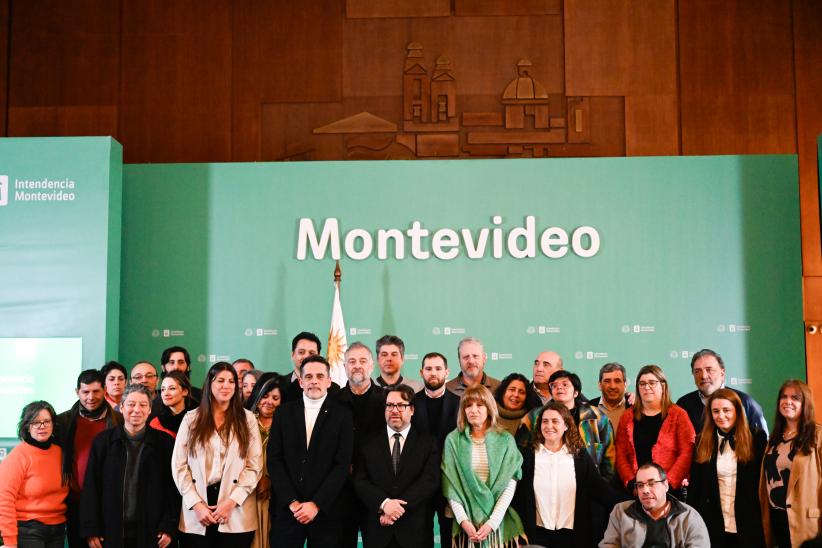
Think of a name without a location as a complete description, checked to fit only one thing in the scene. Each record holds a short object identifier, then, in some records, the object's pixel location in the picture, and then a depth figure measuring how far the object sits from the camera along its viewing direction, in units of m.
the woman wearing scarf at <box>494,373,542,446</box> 5.03
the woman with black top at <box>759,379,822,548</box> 4.46
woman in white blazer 4.52
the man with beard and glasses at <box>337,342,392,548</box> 4.72
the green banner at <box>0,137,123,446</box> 6.81
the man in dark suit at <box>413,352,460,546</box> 4.94
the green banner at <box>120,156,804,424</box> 7.07
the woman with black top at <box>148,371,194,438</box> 4.73
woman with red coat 4.75
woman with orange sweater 4.62
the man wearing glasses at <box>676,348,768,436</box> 5.14
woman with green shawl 4.46
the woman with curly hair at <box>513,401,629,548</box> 4.50
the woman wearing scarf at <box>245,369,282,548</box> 4.68
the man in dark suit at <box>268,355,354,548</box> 4.49
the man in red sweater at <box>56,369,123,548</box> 4.80
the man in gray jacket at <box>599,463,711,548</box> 4.25
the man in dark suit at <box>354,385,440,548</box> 4.46
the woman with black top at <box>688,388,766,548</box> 4.54
